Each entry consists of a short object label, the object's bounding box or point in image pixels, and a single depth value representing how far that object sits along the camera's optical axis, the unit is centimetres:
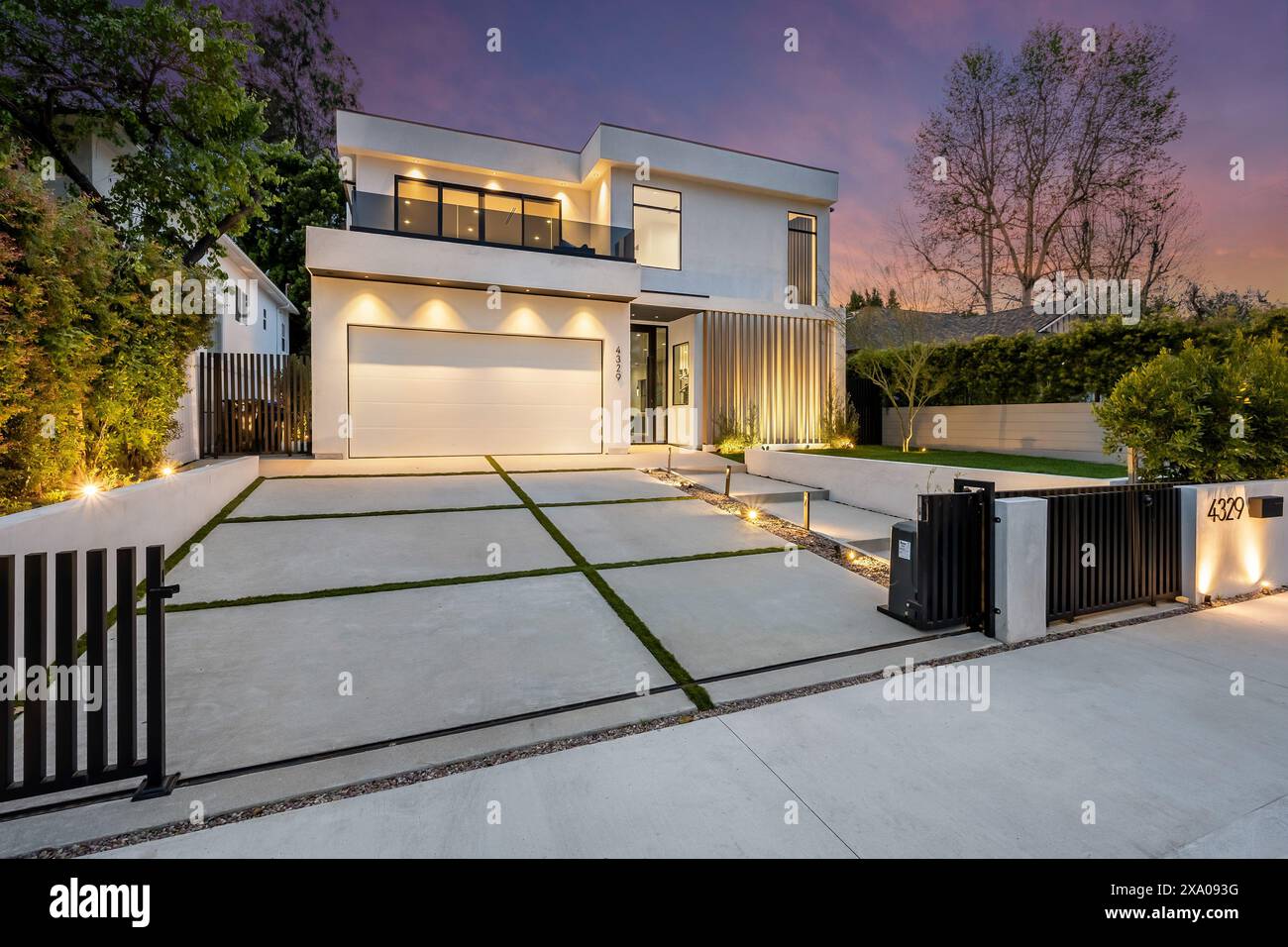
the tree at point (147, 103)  657
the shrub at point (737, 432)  1254
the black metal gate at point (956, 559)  391
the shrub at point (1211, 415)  513
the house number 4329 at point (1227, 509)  484
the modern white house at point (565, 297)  1065
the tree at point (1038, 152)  1602
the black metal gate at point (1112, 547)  416
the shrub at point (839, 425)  1348
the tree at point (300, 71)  2244
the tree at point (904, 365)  1182
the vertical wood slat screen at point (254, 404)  980
